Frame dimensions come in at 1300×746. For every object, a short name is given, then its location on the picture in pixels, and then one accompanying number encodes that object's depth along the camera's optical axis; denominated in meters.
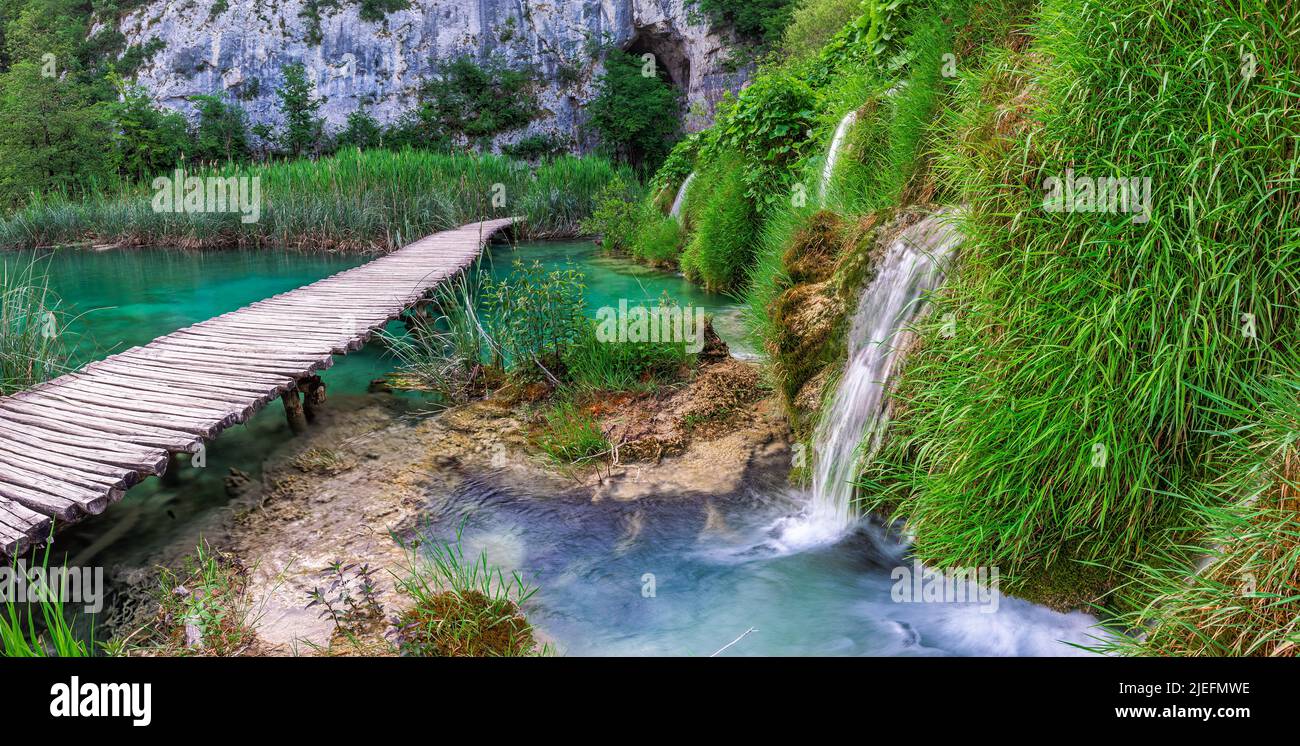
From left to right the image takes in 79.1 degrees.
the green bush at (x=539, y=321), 6.74
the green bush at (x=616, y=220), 15.05
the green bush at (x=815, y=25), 16.03
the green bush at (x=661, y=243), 13.16
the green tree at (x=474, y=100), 25.42
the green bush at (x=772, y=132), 9.54
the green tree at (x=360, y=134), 24.83
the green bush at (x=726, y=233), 9.96
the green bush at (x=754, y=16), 22.12
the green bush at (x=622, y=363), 6.49
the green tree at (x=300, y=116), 24.39
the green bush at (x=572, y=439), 5.44
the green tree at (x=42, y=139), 19.08
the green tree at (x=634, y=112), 24.52
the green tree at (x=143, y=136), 21.97
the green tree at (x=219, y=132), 23.81
